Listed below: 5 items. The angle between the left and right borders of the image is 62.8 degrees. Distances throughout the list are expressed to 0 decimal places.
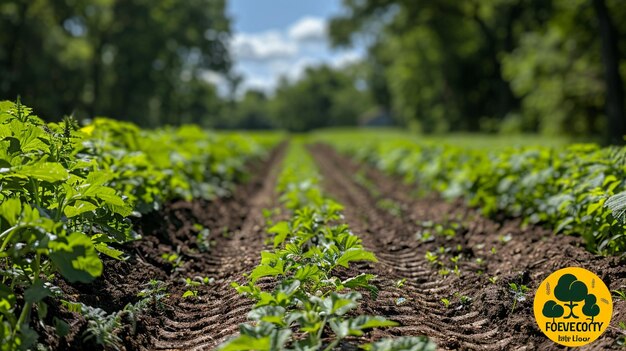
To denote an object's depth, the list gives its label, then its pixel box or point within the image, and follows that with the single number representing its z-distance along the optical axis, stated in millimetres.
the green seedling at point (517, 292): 3858
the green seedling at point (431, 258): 5162
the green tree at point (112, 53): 29469
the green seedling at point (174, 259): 5055
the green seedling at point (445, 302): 4112
